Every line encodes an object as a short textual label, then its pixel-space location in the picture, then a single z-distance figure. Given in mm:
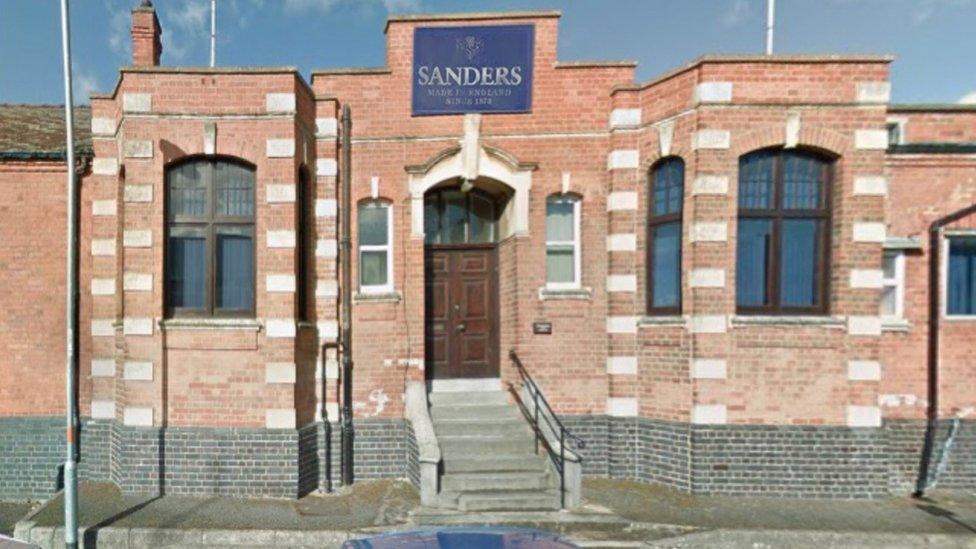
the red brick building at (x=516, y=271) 7070
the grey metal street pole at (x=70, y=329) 5680
